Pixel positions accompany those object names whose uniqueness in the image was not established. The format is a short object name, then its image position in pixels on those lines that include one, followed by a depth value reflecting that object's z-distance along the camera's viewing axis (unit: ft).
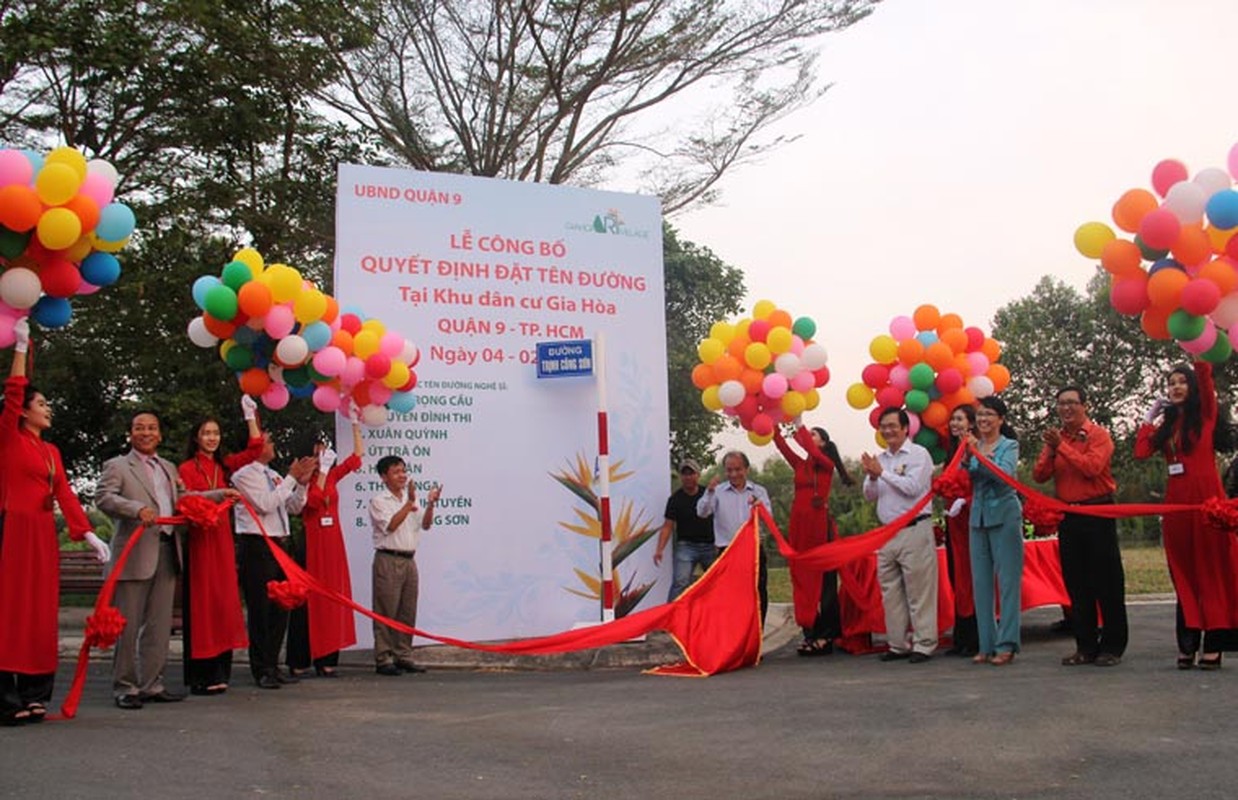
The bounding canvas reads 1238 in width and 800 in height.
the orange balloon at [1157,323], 22.74
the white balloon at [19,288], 20.88
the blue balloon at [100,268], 22.26
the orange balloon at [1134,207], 22.56
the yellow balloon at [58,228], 20.75
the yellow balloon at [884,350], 32.19
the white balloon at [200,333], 28.22
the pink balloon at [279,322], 27.61
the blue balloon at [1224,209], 21.45
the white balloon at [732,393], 31.42
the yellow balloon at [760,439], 31.89
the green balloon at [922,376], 31.32
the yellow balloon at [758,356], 31.48
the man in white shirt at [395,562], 29.25
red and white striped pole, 33.11
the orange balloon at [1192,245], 22.06
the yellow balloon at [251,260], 27.66
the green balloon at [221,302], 27.02
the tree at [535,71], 61.52
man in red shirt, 24.81
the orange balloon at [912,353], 31.76
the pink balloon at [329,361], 28.45
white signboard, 31.96
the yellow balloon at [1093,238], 23.36
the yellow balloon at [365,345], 29.14
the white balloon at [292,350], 27.81
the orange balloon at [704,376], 32.68
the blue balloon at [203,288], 27.37
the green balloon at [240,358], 28.63
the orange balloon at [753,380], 31.63
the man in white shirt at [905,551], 28.02
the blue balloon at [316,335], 28.27
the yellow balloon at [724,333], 32.50
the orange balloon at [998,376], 32.50
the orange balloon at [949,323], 32.47
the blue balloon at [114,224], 21.77
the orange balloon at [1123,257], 22.89
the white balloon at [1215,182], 21.93
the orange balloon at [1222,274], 21.89
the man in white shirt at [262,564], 26.53
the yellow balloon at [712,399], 32.42
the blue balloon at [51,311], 22.16
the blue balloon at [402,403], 30.91
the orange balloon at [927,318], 32.58
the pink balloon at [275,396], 29.12
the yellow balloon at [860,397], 32.81
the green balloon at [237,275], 27.30
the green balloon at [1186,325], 22.21
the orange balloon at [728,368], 31.83
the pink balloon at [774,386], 31.24
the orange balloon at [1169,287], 22.02
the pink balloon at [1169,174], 22.71
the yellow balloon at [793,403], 31.55
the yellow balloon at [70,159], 21.26
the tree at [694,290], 82.02
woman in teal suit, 26.11
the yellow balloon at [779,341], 31.60
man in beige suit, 22.93
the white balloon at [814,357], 32.09
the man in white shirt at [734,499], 32.89
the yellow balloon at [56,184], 20.79
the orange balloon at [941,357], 31.37
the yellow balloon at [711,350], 32.35
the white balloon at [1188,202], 21.93
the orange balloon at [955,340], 31.76
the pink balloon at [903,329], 32.48
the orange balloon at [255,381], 28.86
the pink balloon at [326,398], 29.32
